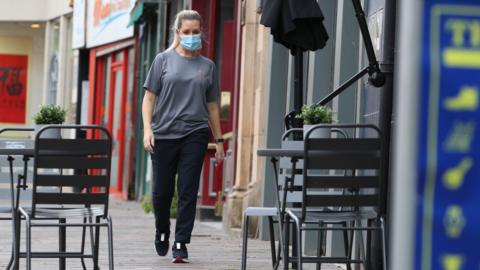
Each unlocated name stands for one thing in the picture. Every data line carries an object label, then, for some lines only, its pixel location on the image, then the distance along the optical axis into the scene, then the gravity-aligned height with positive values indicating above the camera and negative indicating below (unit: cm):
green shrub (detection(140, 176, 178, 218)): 2994 -157
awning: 4072 +136
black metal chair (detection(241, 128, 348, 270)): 1285 -47
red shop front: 4644 -13
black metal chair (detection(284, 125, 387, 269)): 1173 -39
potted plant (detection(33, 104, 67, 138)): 1480 -15
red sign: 7394 +3
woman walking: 1753 -17
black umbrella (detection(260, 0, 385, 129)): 1468 +44
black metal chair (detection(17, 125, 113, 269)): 1266 -46
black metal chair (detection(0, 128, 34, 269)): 1374 -51
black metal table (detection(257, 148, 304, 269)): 1247 -29
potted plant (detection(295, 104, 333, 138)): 1306 -8
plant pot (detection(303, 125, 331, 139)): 1289 -16
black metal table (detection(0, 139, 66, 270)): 1329 -51
